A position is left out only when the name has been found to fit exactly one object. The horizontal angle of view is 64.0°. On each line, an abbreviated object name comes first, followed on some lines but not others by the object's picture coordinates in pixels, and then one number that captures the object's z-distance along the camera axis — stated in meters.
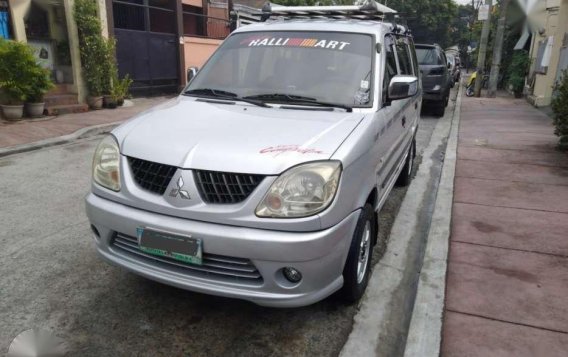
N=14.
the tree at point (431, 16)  51.62
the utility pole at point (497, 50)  15.41
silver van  2.38
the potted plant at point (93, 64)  11.30
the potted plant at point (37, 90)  9.43
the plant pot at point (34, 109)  9.80
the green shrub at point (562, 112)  6.89
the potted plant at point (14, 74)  9.05
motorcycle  18.07
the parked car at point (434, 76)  11.17
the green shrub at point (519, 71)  16.73
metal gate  13.39
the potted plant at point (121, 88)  12.20
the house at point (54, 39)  10.06
